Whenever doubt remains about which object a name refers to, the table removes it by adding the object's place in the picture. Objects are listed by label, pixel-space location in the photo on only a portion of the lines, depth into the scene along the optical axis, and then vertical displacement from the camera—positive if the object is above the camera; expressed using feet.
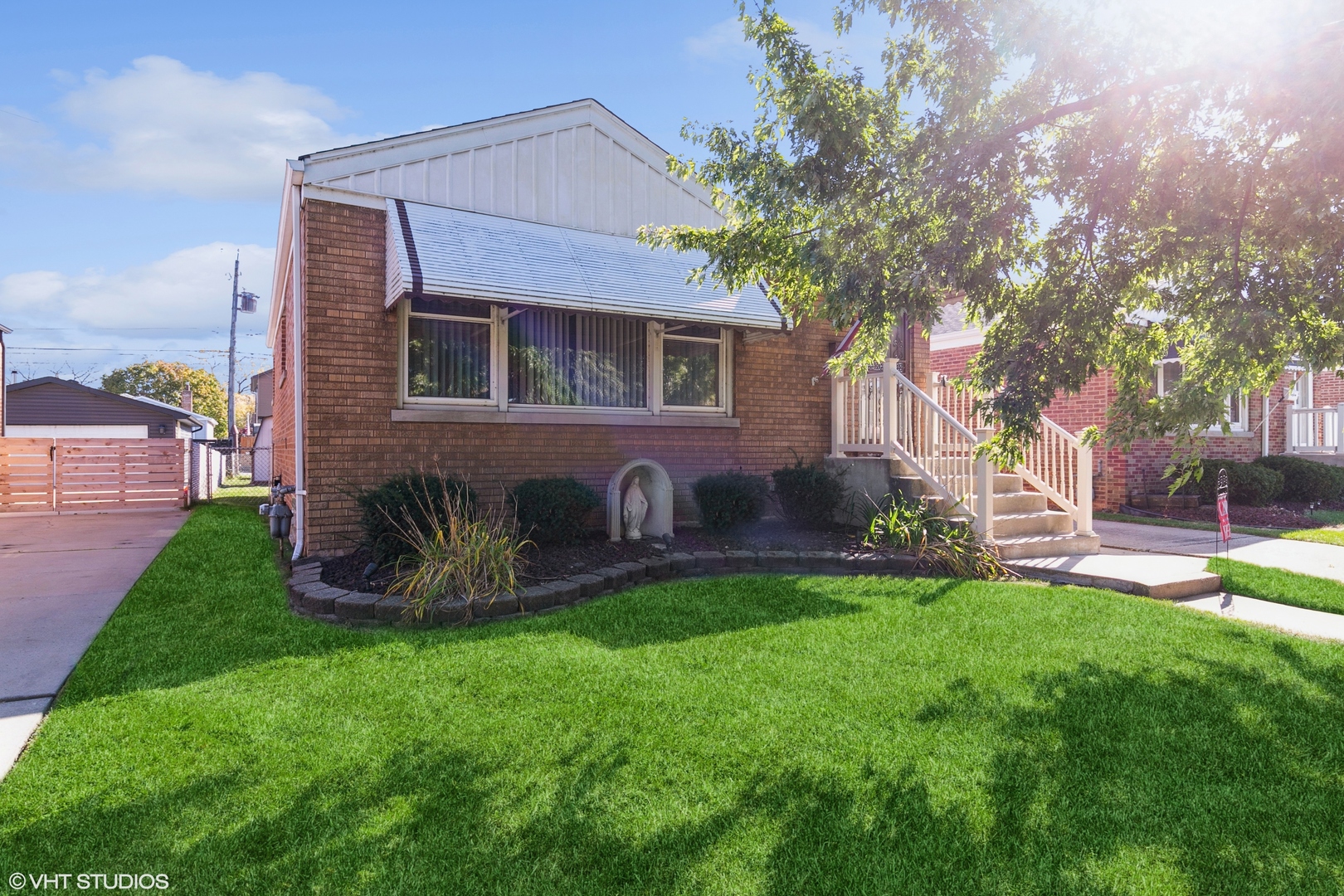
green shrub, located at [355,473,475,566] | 22.04 -1.88
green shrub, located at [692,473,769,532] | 27.27 -1.93
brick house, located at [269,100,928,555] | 25.18 +4.85
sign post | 23.81 -2.06
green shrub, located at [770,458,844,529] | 29.12 -1.87
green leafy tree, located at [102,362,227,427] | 159.33 +15.68
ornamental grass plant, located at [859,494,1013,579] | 23.54 -3.21
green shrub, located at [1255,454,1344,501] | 46.24 -2.14
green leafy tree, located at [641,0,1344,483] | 14.58 +5.92
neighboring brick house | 43.91 +1.89
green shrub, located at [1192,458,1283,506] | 42.88 -2.26
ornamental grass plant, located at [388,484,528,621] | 18.51 -3.09
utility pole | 98.47 +16.28
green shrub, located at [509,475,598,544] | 24.77 -2.00
